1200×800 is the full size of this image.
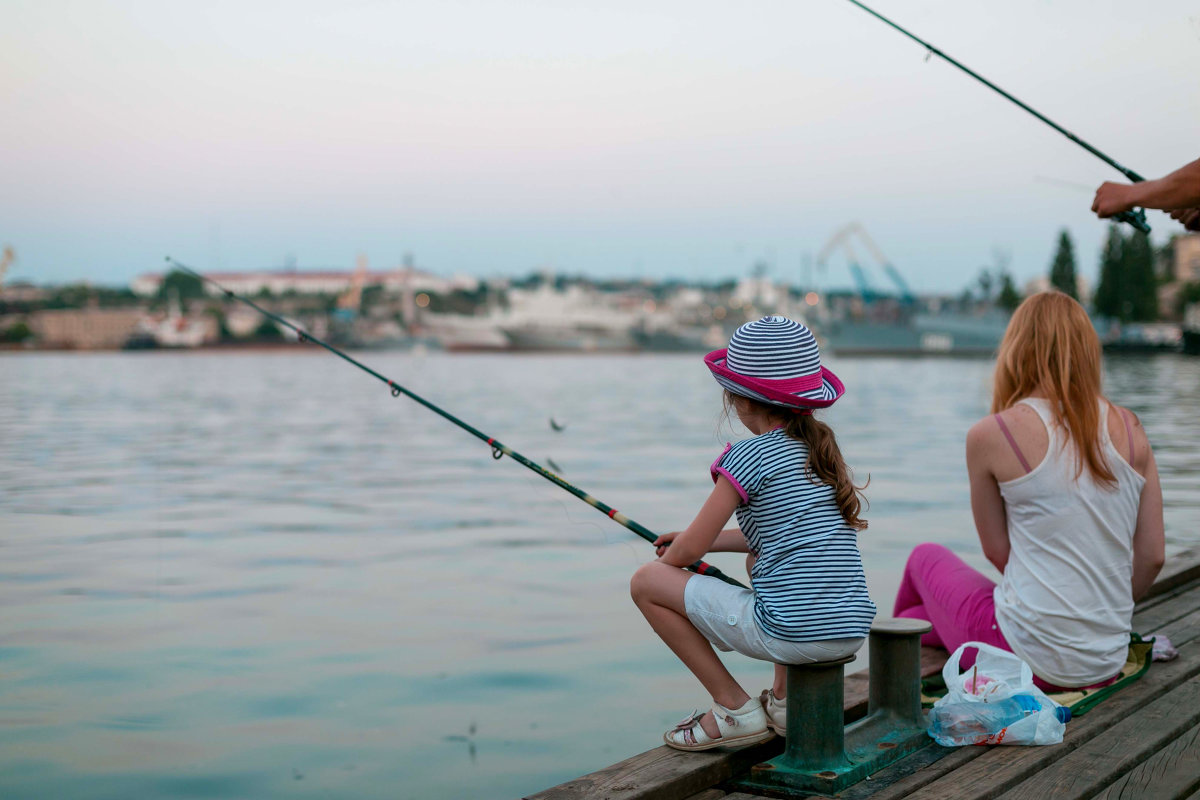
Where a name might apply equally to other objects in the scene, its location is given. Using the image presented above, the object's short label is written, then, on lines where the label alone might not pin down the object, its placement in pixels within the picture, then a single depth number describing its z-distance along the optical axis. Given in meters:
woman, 2.93
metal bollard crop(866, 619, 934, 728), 2.76
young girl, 2.51
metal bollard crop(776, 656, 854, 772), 2.48
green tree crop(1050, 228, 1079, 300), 82.18
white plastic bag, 2.63
